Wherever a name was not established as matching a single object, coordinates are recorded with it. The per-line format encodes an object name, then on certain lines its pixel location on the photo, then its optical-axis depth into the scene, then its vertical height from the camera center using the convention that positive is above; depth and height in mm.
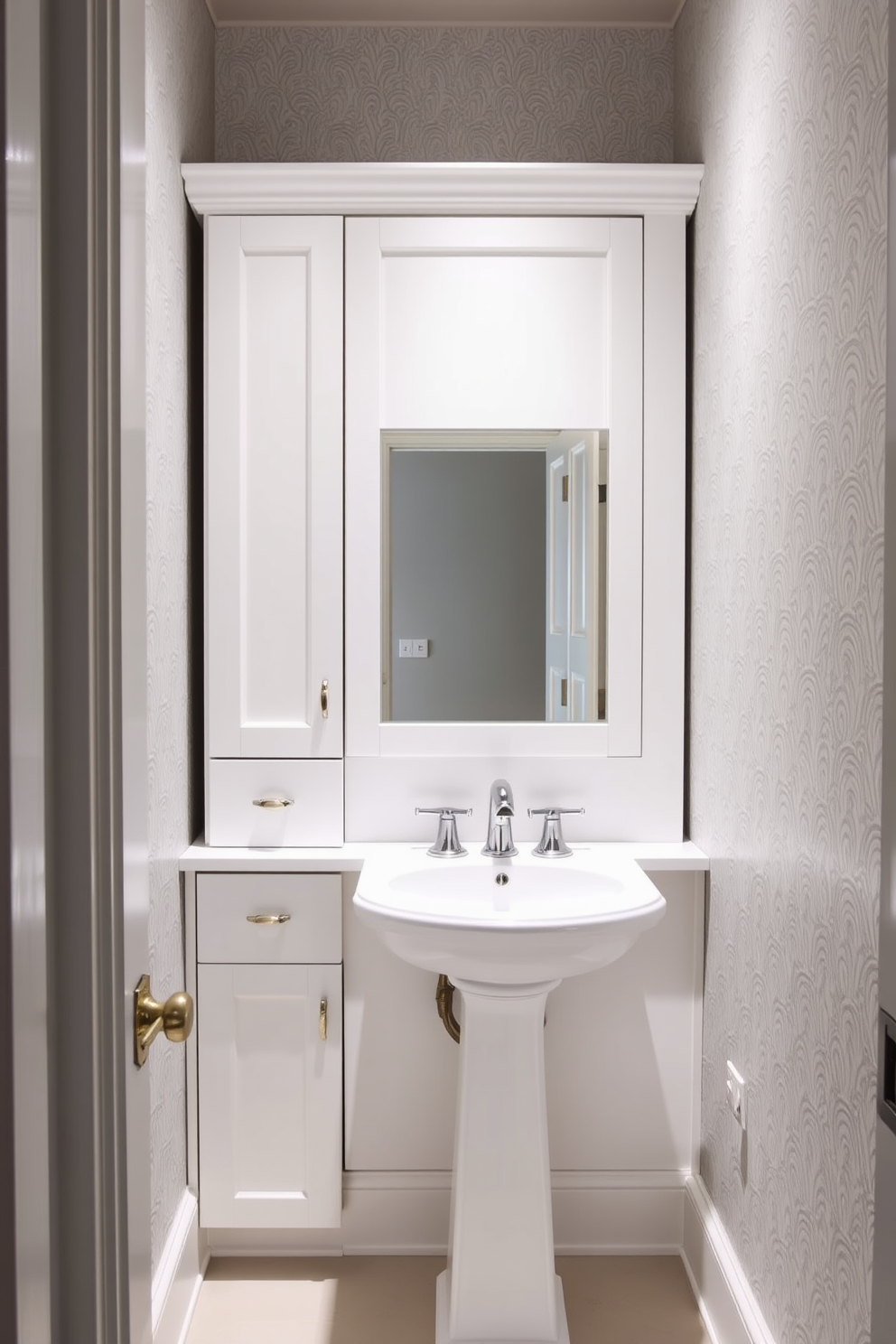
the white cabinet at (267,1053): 1990 -800
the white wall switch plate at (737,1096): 1700 -762
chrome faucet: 1942 -354
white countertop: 1974 -417
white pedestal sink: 1742 -890
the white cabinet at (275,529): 2029 +235
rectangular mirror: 2062 +181
